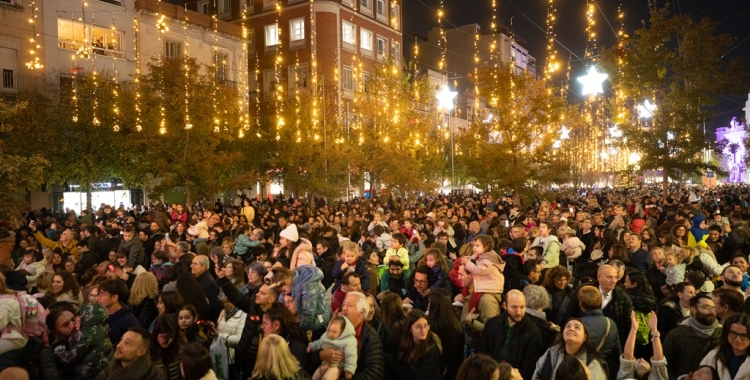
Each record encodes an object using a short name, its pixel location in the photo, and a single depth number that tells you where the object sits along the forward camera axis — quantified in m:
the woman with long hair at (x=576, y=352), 4.19
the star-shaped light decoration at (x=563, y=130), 23.51
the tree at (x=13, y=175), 13.15
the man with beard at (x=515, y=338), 4.86
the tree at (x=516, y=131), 22.03
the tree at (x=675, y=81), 21.89
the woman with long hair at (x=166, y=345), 4.77
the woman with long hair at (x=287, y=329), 4.80
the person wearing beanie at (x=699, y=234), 9.66
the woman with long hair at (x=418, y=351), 4.86
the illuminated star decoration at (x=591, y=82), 20.23
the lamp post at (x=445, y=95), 32.53
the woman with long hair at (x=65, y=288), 6.56
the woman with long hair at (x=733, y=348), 4.14
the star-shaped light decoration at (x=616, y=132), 24.26
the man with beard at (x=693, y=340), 4.71
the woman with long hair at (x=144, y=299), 6.30
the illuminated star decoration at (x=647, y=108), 23.75
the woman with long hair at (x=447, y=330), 5.39
